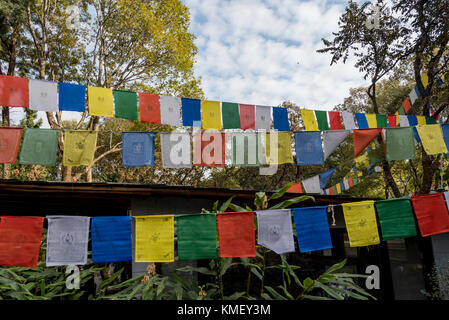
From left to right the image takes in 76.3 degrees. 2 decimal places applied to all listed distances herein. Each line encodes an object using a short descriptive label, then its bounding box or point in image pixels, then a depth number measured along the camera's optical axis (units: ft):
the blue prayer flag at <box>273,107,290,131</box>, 21.87
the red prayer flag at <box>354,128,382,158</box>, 19.90
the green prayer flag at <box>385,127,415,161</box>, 18.92
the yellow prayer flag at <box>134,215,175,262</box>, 13.64
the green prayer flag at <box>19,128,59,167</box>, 16.24
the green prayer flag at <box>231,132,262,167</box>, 19.95
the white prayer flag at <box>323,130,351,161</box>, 20.35
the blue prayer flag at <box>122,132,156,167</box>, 18.19
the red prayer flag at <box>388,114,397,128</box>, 24.17
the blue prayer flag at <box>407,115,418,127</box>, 24.27
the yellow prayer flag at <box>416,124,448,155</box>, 18.90
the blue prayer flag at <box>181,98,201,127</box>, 20.03
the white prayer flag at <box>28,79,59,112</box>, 17.44
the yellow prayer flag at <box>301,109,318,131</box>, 22.06
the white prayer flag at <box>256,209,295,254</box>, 13.83
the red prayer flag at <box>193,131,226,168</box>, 19.40
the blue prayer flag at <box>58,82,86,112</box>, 17.87
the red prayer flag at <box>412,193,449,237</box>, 16.34
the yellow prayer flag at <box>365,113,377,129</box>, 23.98
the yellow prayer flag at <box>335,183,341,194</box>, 35.68
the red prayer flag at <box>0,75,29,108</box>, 16.94
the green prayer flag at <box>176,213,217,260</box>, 13.60
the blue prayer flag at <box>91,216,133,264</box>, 13.35
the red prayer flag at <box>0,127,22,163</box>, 16.15
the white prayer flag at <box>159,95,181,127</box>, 19.85
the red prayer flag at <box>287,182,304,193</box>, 30.90
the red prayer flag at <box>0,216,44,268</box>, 12.79
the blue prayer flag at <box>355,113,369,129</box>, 23.56
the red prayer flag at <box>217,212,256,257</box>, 13.58
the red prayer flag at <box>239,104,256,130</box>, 20.97
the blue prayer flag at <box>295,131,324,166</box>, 19.90
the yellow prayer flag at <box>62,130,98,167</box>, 17.15
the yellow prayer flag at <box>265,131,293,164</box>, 20.02
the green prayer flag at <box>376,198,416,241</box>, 15.78
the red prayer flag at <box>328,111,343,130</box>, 22.91
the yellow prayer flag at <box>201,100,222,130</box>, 20.17
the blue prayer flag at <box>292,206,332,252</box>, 14.74
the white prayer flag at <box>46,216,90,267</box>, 12.96
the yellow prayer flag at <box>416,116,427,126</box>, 24.19
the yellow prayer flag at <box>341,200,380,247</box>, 15.52
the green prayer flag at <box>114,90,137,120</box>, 18.62
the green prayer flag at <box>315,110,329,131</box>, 22.56
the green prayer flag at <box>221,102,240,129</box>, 20.57
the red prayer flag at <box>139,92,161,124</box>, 19.25
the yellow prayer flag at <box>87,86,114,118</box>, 18.04
